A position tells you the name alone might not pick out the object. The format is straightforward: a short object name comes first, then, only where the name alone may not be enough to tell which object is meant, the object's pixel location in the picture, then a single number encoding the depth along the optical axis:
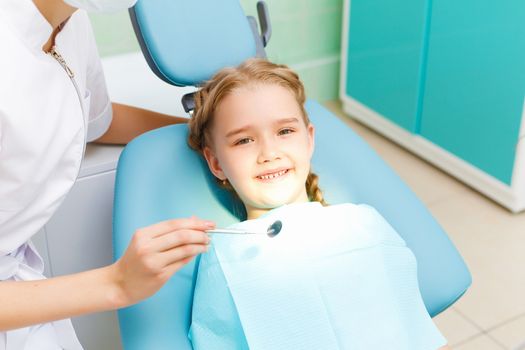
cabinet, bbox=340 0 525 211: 2.04
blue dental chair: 1.17
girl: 1.04
